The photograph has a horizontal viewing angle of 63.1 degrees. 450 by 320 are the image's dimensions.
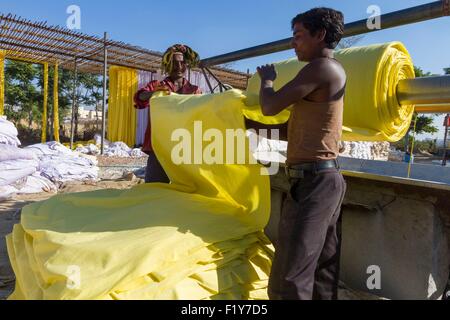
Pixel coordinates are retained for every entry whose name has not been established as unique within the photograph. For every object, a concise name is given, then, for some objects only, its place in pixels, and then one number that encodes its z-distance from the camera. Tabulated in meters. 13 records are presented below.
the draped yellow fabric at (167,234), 1.60
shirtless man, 1.58
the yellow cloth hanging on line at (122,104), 14.02
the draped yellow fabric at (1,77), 11.06
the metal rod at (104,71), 10.62
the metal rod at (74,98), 12.43
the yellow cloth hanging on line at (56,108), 12.52
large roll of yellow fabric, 1.88
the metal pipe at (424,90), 1.62
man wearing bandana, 2.79
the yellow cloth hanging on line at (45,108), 12.52
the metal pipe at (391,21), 1.46
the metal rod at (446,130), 3.87
